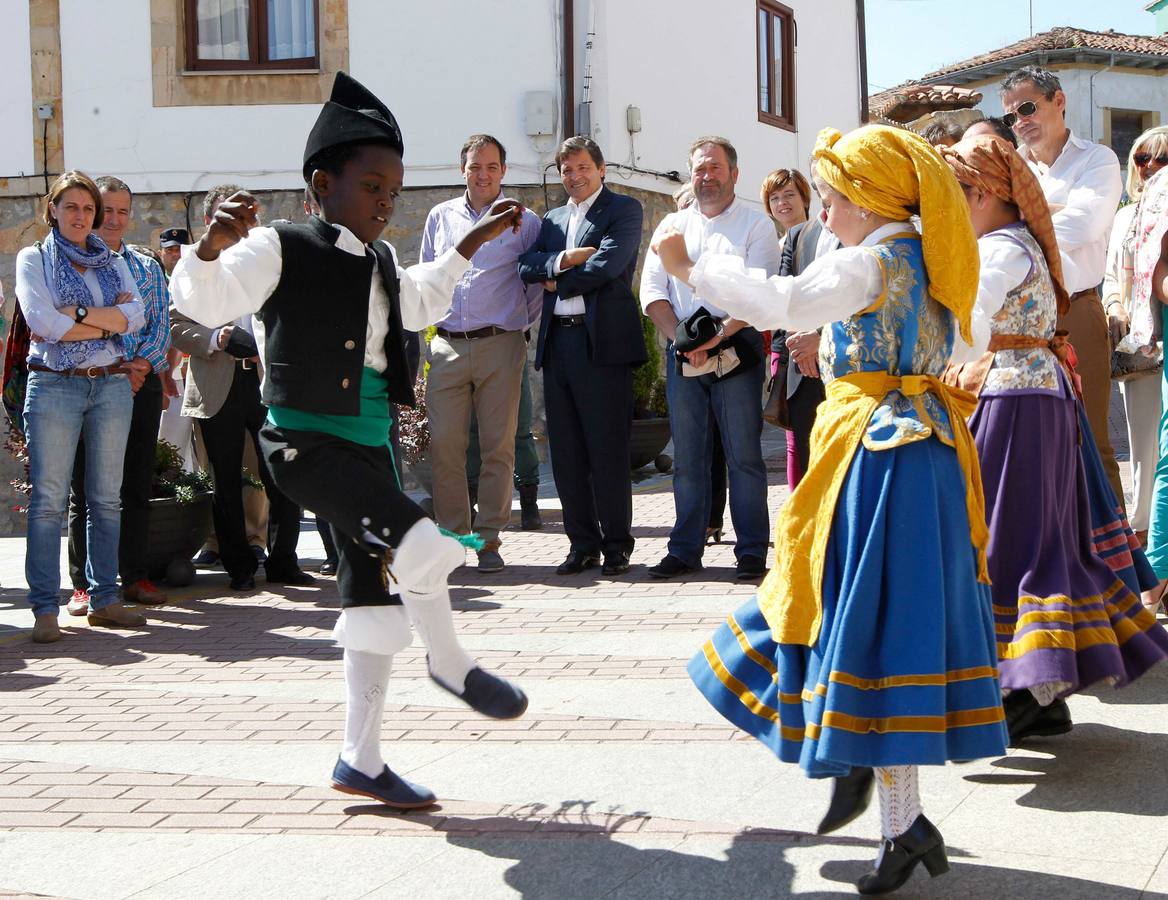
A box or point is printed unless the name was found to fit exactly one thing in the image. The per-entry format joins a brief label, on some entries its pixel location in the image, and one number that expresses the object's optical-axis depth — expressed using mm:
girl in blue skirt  3285
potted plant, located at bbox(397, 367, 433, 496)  10289
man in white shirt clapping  7418
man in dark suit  7750
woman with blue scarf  6797
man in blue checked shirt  7230
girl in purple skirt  4250
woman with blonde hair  6473
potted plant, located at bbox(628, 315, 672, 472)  12898
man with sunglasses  6145
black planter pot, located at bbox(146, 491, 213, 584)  7941
